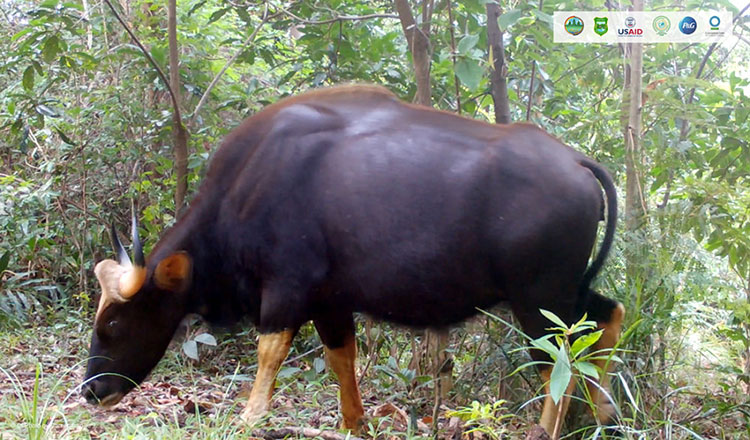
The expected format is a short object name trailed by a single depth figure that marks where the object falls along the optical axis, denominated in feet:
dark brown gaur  11.39
